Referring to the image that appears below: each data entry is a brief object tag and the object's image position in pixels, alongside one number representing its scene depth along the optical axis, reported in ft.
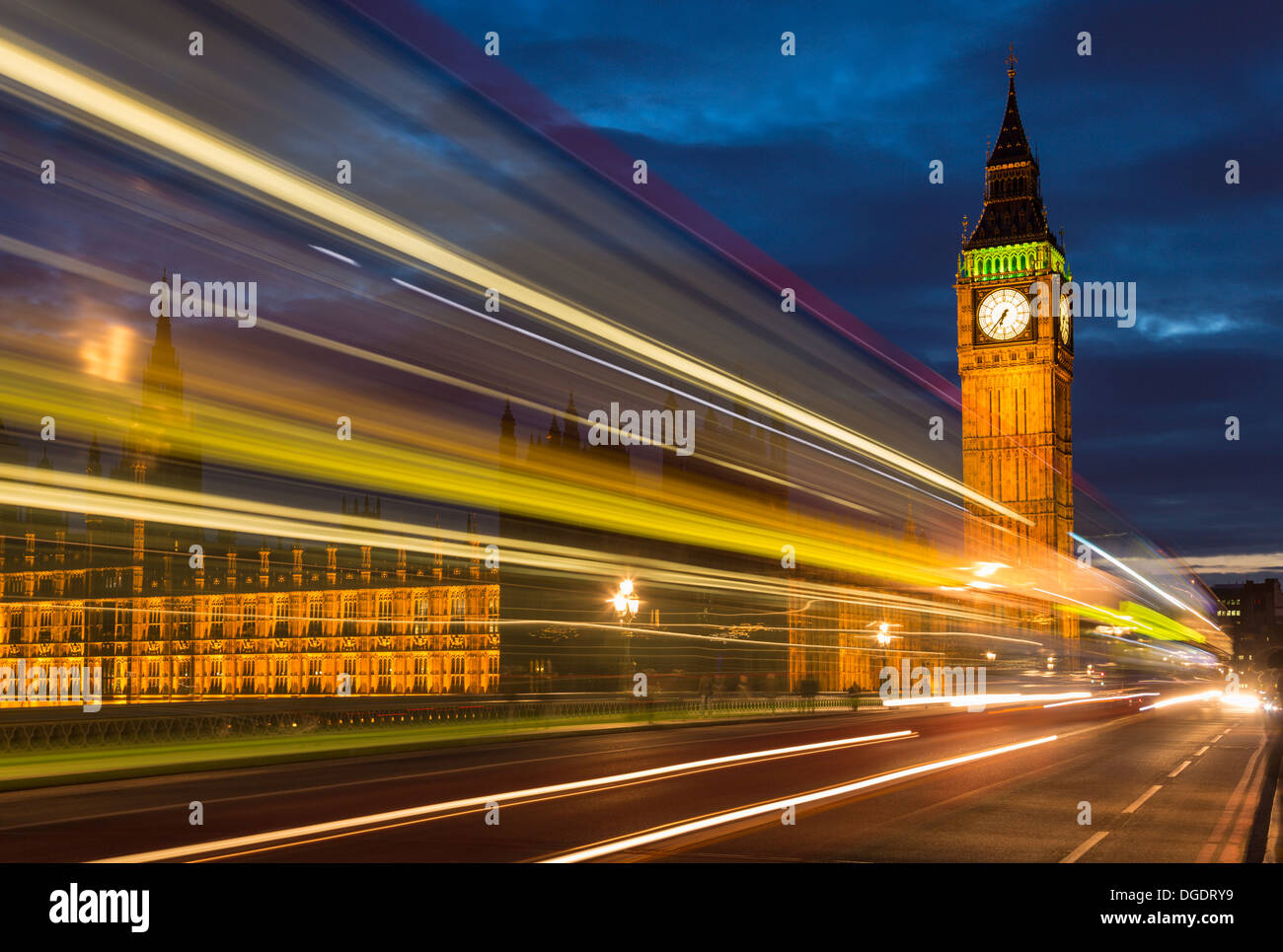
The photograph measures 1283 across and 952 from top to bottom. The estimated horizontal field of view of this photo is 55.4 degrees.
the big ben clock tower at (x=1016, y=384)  426.92
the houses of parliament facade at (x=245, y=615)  274.16
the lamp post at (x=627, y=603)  125.29
